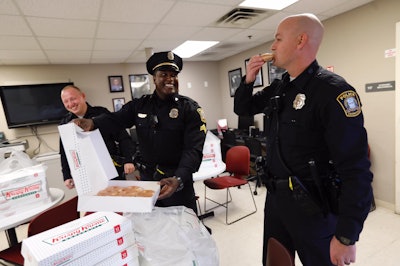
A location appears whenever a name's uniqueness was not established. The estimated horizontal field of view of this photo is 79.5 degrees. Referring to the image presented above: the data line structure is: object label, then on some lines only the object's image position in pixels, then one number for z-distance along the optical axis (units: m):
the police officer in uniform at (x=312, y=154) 0.95
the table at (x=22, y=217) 1.58
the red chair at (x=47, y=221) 1.53
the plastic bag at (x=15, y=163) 1.86
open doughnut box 1.14
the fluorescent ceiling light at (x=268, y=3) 2.57
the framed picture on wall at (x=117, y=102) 5.00
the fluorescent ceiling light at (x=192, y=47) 4.07
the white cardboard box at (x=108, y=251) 0.82
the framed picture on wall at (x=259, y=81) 4.59
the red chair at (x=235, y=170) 2.96
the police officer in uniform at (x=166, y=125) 1.53
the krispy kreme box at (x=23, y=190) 1.65
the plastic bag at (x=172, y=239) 0.91
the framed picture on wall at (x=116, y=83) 4.93
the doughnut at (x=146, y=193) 1.01
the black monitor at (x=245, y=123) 4.85
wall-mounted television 4.12
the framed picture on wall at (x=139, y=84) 5.12
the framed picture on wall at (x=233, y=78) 5.26
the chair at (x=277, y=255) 0.82
